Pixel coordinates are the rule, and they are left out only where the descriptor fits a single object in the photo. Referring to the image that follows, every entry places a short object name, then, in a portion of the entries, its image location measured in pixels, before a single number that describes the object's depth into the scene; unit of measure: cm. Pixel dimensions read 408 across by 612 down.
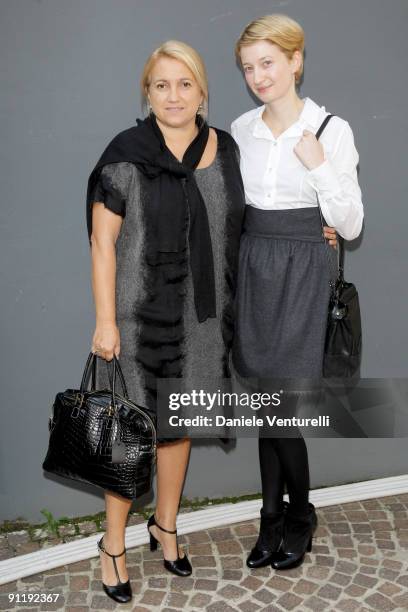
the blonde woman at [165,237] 313
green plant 411
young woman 314
